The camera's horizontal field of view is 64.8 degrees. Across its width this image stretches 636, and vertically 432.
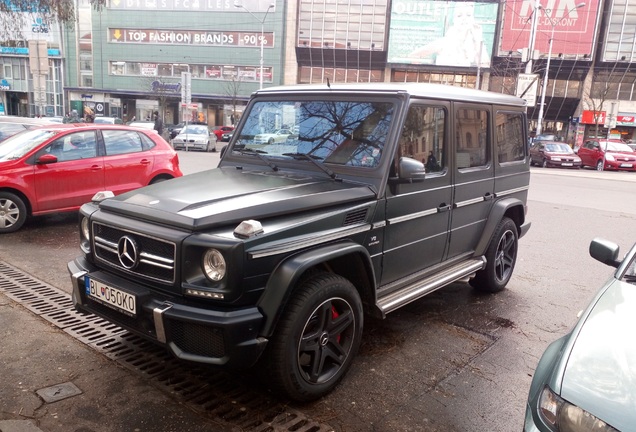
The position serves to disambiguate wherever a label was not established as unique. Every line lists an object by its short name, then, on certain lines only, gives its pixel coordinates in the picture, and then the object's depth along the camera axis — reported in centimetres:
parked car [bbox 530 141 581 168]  2573
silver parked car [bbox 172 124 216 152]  2680
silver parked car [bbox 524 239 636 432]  199
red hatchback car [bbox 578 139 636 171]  2517
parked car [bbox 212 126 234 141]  4188
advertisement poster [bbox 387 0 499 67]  4850
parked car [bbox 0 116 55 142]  1080
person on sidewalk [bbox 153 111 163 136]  2792
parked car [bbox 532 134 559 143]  3289
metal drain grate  307
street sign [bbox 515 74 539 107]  2027
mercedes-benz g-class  283
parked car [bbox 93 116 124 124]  2683
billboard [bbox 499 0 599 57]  4625
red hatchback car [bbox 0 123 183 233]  721
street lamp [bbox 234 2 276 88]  5195
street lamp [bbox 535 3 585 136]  3586
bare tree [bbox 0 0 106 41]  1443
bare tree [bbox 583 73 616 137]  4475
